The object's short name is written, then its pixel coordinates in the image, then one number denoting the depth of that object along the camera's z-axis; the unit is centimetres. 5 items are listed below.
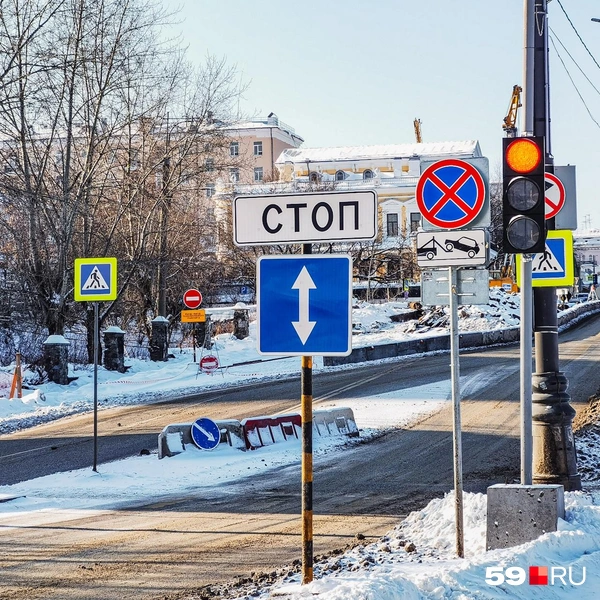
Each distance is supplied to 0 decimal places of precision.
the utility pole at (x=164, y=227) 3503
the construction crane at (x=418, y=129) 13062
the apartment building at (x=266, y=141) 10325
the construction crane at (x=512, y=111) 7125
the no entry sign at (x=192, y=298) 3238
